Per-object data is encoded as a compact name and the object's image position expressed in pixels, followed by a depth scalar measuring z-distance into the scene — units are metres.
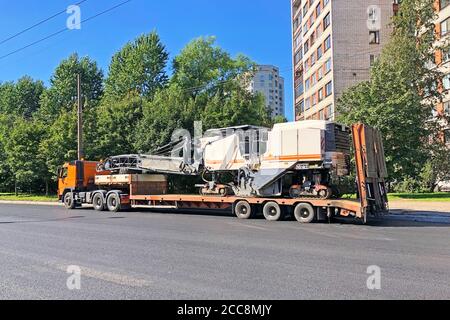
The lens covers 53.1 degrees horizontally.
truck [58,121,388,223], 15.41
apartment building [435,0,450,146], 45.53
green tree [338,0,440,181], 28.72
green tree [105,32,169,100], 56.62
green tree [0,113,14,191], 44.59
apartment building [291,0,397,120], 53.94
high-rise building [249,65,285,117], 150.50
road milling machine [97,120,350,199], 16.28
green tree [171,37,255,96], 56.47
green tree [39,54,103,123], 60.97
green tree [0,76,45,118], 69.51
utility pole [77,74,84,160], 27.95
